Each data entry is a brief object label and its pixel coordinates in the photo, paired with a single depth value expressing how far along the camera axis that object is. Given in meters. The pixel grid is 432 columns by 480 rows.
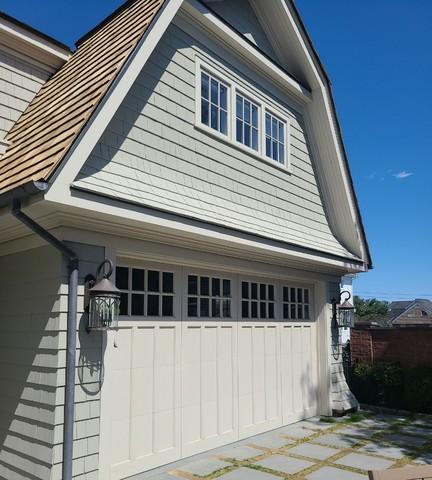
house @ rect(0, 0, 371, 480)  4.42
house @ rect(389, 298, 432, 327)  51.69
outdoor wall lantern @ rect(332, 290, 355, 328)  8.55
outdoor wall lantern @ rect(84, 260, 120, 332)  4.44
